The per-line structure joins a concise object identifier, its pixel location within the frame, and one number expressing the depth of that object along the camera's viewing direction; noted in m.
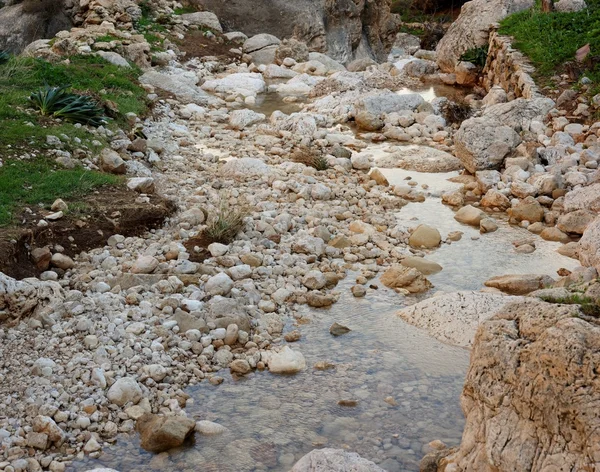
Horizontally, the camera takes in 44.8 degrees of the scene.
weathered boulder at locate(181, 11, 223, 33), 22.34
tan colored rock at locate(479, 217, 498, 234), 9.70
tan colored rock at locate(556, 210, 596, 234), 9.45
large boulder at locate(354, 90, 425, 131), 14.87
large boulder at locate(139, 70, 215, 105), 16.14
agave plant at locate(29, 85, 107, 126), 10.92
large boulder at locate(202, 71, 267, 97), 17.66
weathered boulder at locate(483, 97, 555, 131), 13.14
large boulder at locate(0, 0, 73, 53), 19.69
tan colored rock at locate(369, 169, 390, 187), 11.45
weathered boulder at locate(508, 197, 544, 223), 10.05
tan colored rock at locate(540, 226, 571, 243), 9.40
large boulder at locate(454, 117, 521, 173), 11.76
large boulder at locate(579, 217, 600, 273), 8.30
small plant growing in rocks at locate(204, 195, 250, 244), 8.55
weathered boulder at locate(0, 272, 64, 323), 6.29
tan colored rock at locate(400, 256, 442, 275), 8.40
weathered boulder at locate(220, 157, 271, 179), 11.07
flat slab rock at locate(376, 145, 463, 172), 12.37
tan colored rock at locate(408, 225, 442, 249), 9.16
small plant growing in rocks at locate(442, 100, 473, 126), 15.12
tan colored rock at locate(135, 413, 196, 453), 5.23
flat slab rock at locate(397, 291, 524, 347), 6.86
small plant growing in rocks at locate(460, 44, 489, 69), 19.72
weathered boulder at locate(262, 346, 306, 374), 6.30
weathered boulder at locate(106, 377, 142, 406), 5.65
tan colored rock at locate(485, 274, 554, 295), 7.76
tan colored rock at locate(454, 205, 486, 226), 9.98
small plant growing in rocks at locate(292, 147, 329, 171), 11.85
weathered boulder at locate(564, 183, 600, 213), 9.70
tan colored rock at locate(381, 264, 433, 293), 7.91
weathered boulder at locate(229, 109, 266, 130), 14.34
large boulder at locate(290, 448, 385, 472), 4.42
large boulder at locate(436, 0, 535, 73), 20.50
